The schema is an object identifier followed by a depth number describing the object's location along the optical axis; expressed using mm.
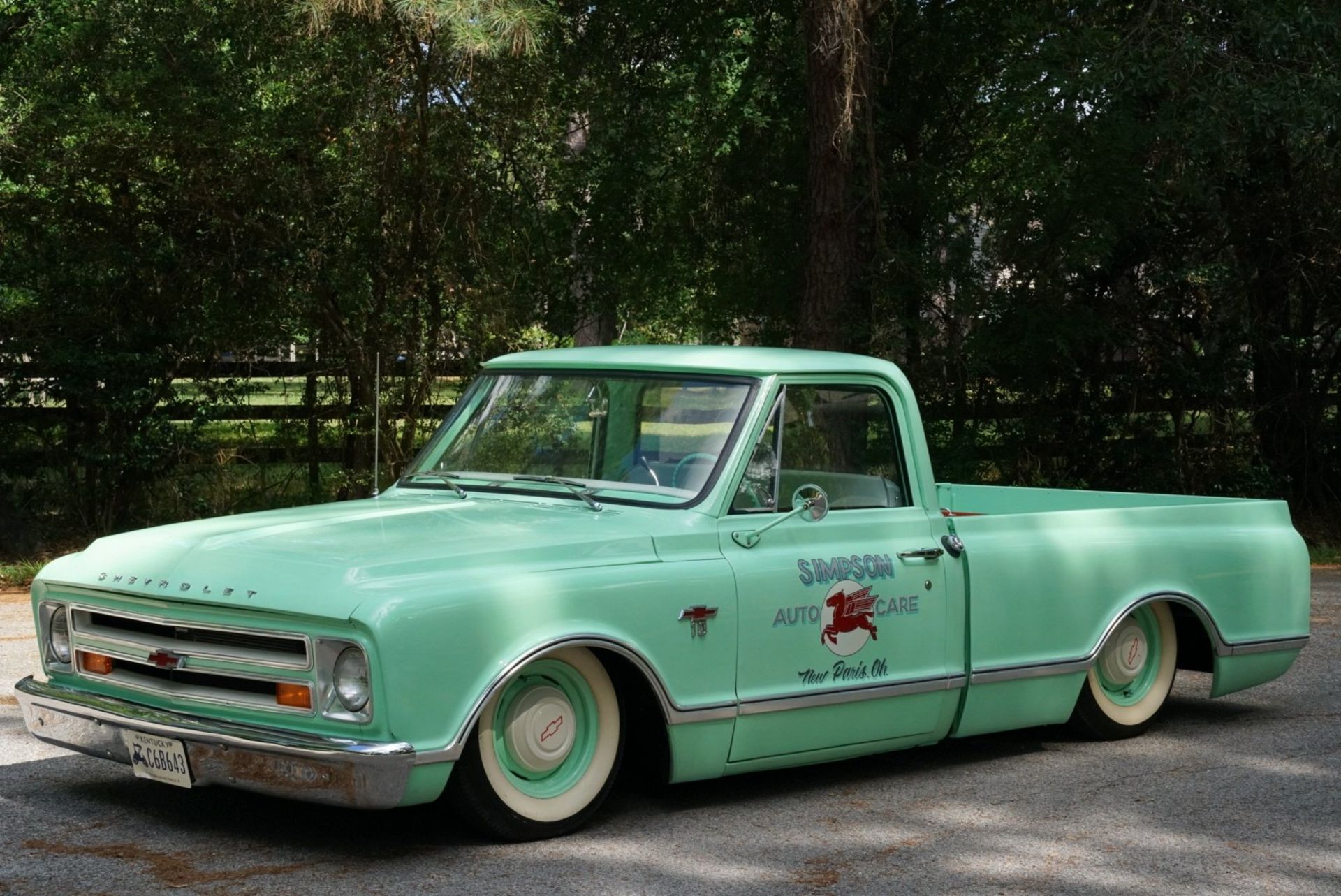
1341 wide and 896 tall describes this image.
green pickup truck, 5488
